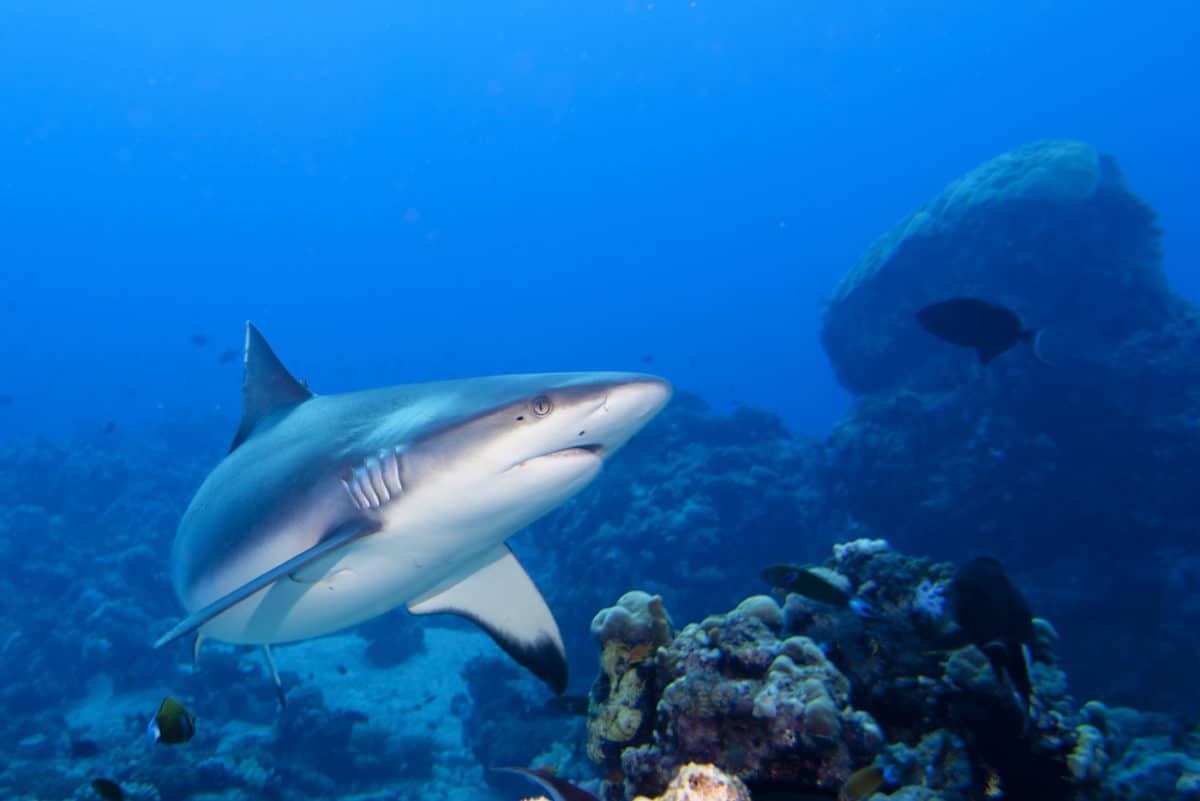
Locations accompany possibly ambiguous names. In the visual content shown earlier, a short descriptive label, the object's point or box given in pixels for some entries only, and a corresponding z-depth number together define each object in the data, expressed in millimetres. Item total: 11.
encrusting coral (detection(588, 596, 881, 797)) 2654
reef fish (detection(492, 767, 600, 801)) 2109
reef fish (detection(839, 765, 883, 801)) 2514
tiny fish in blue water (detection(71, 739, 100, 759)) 9094
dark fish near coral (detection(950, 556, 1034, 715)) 3359
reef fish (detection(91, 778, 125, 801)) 5688
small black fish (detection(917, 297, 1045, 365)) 7852
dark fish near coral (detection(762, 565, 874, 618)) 3553
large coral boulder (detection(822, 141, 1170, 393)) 16298
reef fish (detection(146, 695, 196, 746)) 5254
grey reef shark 2969
